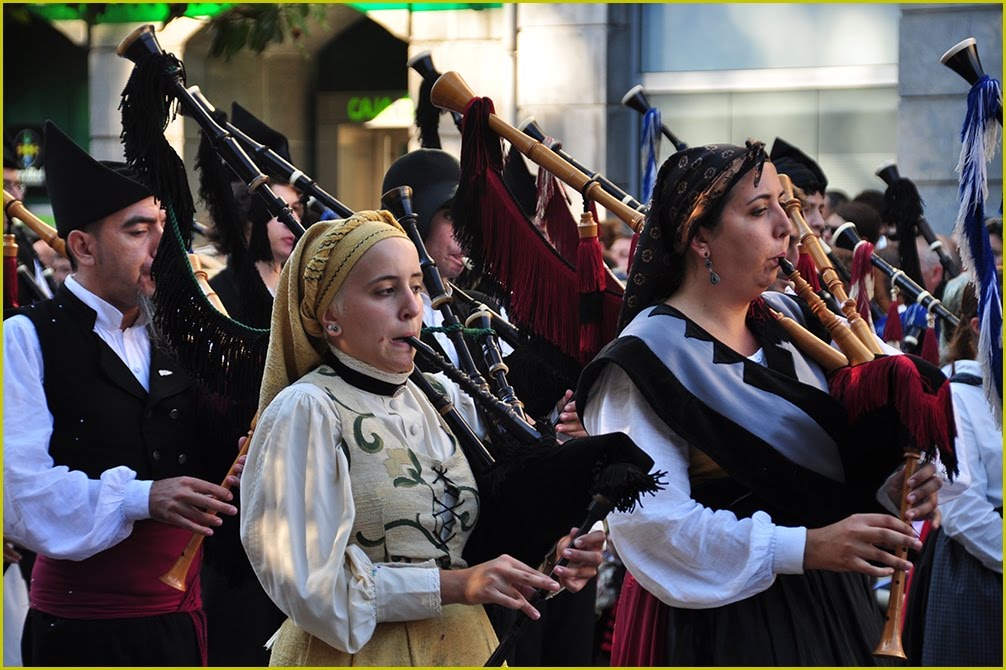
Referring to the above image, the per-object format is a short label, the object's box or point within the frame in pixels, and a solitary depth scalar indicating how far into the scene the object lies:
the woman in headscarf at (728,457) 6.98
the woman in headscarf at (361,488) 6.36
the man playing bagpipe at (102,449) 9.09
